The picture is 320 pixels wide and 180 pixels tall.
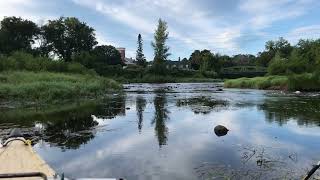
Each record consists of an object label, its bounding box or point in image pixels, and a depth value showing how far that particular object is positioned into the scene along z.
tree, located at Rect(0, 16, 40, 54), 49.25
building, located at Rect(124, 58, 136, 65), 95.23
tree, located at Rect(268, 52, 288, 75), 43.70
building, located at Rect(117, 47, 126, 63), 105.49
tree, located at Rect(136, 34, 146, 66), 80.71
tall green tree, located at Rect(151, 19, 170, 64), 65.07
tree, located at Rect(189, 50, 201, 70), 82.21
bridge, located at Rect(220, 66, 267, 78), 66.53
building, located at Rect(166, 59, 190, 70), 90.21
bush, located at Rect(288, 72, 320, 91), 27.98
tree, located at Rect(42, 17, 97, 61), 56.64
